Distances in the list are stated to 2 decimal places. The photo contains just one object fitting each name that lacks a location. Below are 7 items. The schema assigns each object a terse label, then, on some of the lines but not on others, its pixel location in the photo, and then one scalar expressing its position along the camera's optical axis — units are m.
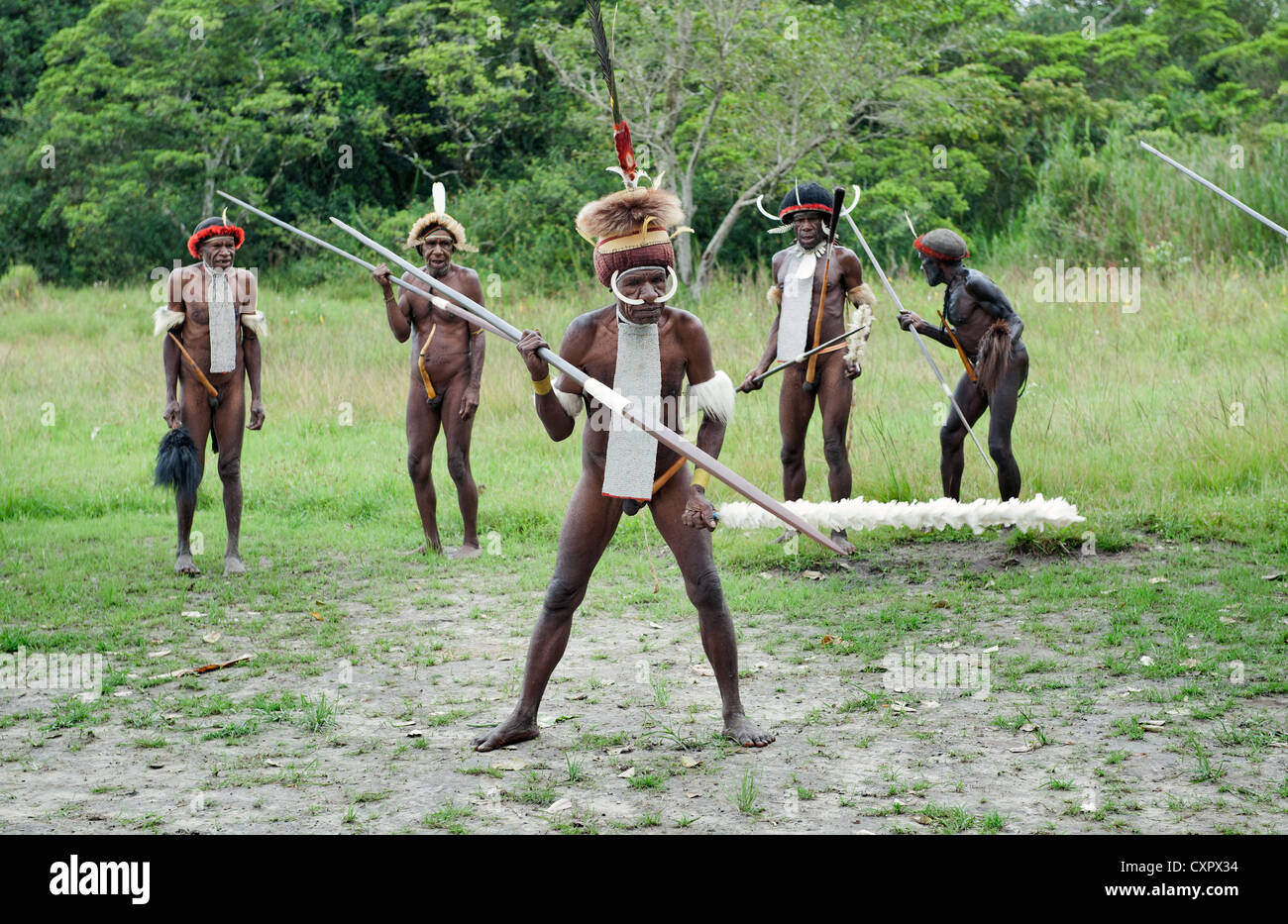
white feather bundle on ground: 4.76
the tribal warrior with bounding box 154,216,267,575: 8.53
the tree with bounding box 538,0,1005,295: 18.75
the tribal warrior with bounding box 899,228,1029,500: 8.40
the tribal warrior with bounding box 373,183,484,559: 8.92
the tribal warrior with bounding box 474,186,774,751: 5.06
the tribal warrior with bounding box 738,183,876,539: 8.48
